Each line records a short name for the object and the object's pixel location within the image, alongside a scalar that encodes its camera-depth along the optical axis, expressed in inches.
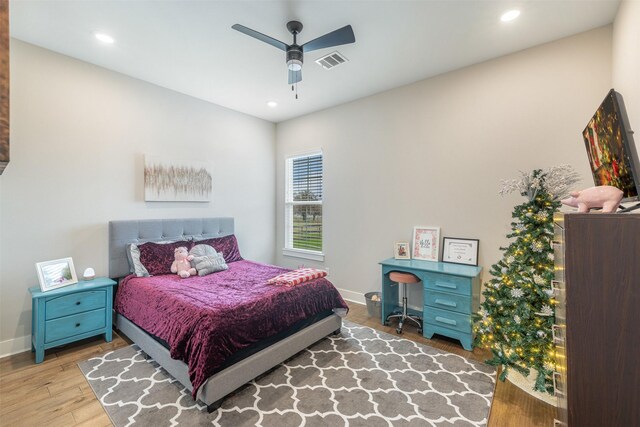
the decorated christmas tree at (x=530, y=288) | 80.1
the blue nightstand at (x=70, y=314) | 97.2
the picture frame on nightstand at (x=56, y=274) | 101.7
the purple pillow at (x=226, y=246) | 149.1
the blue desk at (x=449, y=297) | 107.9
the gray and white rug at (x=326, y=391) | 73.4
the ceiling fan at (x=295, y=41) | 81.5
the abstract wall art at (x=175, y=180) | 137.5
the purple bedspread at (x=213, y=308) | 76.4
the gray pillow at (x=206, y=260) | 127.9
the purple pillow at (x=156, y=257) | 123.0
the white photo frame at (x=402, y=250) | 137.2
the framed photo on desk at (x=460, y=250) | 120.6
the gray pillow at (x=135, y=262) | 120.0
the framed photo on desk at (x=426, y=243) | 130.7
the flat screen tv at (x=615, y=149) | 49.4
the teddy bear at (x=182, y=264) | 124.2
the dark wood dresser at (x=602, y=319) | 35.9
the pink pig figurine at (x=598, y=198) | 51.0
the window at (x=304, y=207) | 180.5
